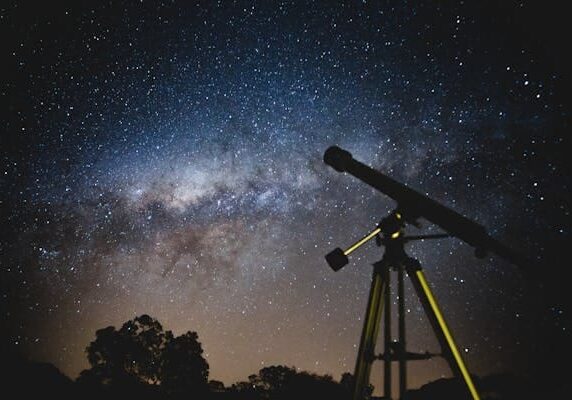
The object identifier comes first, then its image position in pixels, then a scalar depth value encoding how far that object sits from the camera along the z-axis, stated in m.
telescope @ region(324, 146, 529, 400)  2.63
